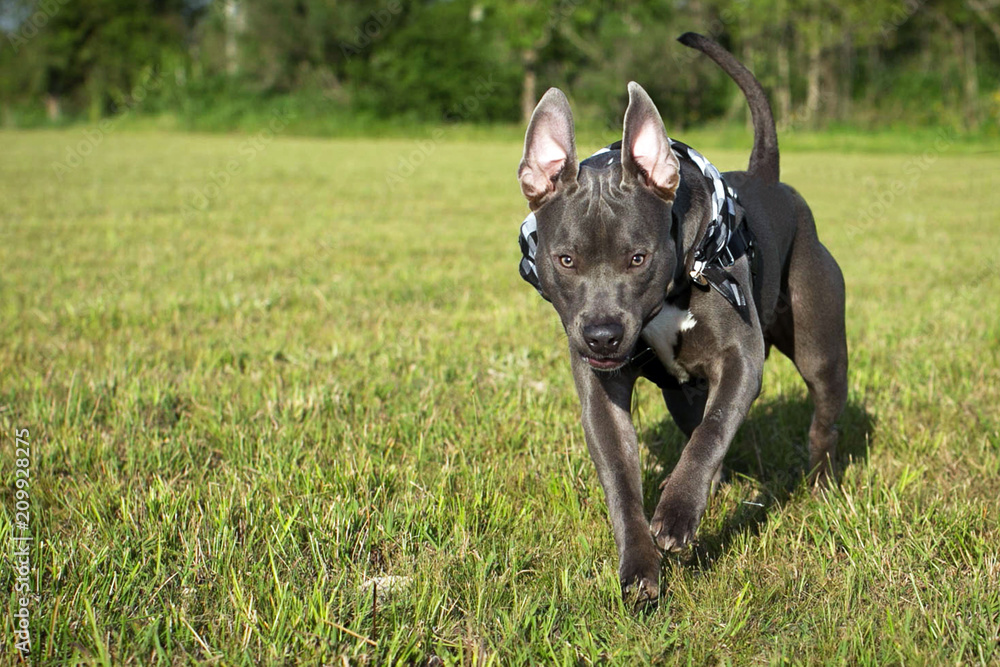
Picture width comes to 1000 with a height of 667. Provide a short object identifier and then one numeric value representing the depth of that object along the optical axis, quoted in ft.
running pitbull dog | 7.90
